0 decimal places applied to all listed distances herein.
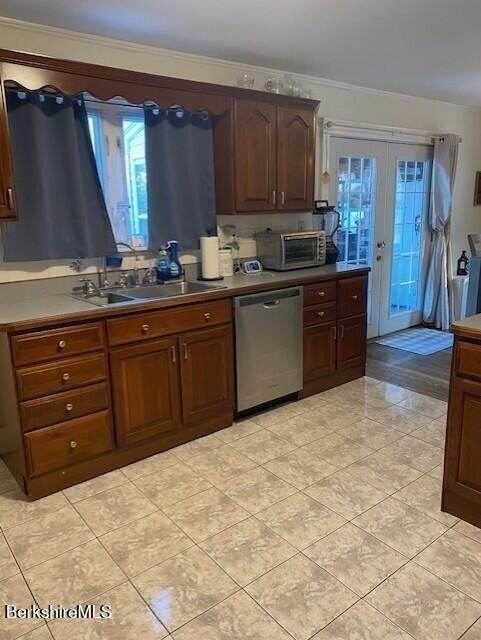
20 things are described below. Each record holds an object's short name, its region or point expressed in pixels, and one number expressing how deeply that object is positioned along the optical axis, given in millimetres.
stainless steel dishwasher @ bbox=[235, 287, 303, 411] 3191
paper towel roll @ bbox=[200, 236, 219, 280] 3367
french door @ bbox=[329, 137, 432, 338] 4570
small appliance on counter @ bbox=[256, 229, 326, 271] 3648
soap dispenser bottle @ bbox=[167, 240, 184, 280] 3320
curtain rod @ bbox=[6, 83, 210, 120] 2623
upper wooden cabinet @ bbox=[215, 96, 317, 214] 3361
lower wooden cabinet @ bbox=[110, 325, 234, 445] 2703
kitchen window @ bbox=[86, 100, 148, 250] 3088
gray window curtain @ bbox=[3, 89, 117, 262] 2711
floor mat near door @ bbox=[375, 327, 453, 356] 4789
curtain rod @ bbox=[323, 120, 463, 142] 4227
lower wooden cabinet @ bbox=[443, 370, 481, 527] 2080
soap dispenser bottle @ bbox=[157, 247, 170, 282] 3330
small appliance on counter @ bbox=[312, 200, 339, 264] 4078
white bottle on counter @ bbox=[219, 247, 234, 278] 3529
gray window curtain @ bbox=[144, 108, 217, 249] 3238
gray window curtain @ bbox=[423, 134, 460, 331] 5191
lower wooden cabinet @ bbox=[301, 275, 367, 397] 3590
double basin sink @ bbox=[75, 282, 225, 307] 2967
